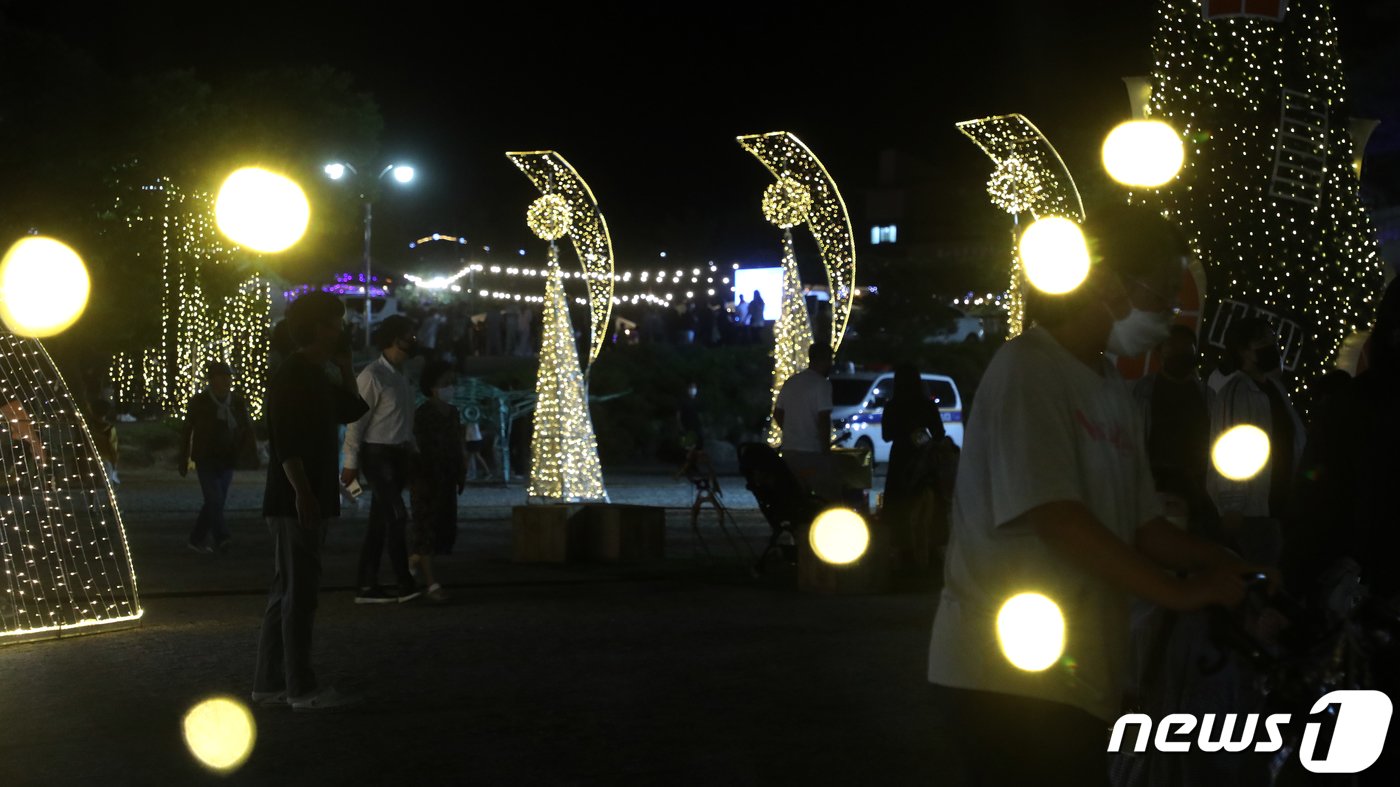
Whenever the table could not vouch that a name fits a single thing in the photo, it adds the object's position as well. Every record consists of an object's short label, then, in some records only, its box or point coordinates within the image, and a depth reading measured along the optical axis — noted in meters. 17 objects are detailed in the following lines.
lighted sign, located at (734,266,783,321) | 45.28
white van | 30.87
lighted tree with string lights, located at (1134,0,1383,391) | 15.30
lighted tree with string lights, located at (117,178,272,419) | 34.38
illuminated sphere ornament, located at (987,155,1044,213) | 18.42
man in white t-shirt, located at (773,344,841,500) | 13.86
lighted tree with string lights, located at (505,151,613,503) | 19.34
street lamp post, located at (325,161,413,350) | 37.38
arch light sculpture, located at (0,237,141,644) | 10.82
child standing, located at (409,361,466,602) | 12.23
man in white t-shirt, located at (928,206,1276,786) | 3.32
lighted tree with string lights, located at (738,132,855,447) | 20.97
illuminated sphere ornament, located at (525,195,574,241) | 19.53
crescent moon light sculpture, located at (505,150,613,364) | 19.45
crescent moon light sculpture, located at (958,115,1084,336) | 17.50
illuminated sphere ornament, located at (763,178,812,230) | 21.33
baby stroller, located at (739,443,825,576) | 13.25
